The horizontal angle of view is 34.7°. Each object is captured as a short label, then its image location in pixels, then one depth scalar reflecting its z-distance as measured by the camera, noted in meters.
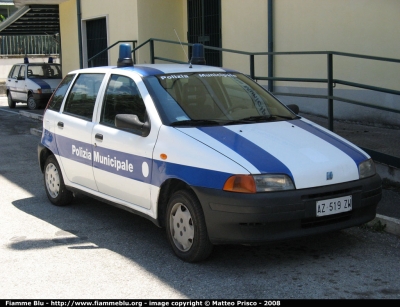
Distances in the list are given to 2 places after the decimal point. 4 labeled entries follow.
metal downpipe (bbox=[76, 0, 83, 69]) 18.69
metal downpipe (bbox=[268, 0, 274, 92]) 13.11
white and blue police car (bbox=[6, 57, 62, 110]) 19.67
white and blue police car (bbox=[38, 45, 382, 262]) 5.05
